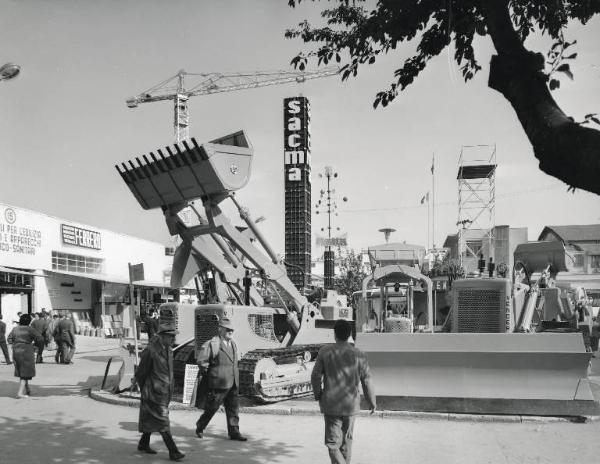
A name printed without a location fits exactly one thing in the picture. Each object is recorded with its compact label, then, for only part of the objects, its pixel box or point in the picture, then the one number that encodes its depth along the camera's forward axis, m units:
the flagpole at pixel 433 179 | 49.70
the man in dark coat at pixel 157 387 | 7.54
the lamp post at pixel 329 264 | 35.25
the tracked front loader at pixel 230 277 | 11.15
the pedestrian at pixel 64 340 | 20.69
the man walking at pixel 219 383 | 8.51
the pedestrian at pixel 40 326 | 20.16
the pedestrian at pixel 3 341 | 19.11
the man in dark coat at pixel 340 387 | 6.06
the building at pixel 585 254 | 57.06
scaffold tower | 49.00
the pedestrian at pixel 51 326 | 22.29
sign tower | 36.56
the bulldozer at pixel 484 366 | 9.34
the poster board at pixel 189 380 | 10.18
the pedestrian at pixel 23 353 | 12.49
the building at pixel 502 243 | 55.84
